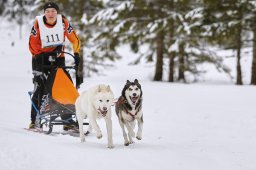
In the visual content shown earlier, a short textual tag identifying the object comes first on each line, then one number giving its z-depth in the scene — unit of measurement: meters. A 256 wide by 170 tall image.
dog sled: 14.57
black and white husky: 13.59
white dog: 12.37
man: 15.02
